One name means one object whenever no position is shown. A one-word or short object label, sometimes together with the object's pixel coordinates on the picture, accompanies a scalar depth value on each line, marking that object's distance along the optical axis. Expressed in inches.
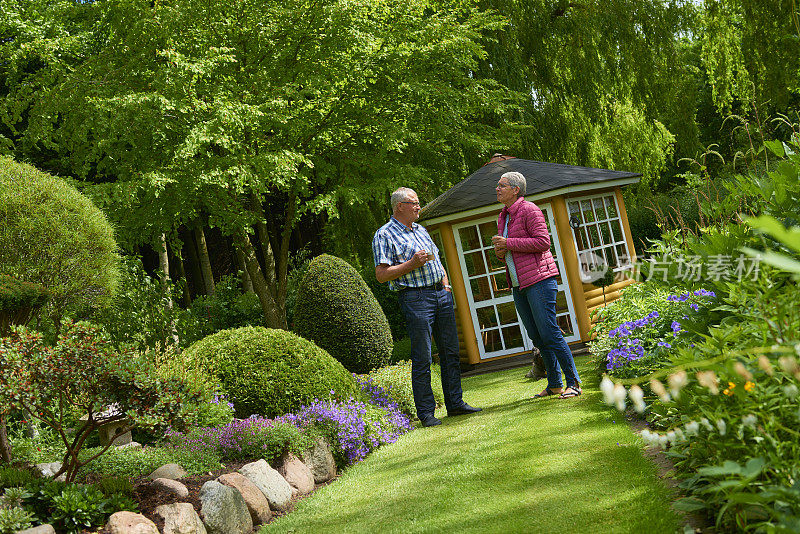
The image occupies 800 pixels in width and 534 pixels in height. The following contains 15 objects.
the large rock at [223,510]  144.6
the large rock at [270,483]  166.9
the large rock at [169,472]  167.9
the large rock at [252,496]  157.2
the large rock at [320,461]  191.0
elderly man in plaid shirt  217.0
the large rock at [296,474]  179.6
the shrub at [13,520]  124.2
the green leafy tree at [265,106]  370.3
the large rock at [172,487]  151.9
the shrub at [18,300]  198.7
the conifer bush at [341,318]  308.3
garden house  377.1
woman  214.7
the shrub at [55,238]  217.6
